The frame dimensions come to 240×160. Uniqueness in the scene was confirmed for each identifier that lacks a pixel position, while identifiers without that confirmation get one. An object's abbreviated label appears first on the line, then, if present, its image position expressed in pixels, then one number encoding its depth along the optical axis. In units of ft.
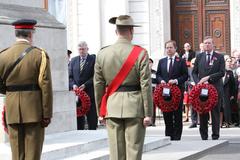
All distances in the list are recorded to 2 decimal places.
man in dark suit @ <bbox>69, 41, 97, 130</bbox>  56.39
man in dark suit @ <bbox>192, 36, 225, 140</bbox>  54.54
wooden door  92.58
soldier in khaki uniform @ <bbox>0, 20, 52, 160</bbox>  31.71
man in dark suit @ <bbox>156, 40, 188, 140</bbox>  54.19
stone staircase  38.11
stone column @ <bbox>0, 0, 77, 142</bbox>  43.91
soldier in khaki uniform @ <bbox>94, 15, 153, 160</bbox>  32.13
